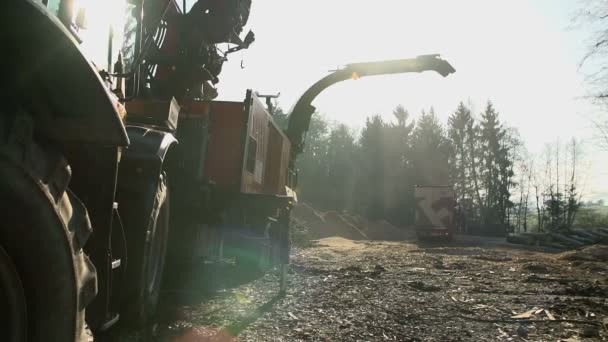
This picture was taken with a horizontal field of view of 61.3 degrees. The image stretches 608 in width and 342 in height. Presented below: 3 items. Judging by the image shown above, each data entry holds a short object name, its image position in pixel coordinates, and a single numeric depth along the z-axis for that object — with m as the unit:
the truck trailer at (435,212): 29.31
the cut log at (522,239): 27.56
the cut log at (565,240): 25.31
